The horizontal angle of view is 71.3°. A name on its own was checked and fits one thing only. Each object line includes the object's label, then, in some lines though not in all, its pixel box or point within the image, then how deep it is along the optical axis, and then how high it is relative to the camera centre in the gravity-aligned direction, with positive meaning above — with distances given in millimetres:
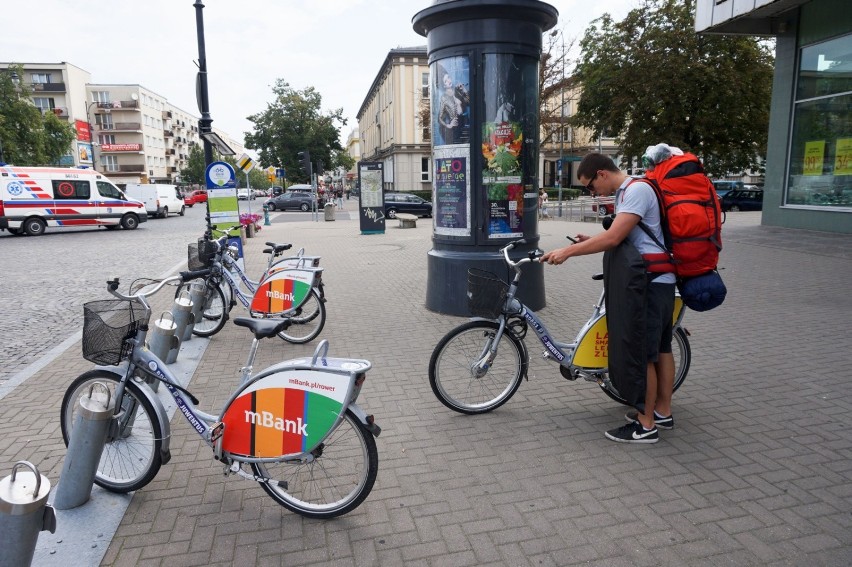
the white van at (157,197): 31016 -403
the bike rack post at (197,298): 6102 -1111
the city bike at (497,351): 4016 -1155
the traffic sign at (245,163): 17566 +727
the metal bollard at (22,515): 2098 -1142
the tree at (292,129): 53844 +5185
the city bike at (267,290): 6082 -1090
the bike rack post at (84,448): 2900 -1257
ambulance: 20609 -315
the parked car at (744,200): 31578 -1076
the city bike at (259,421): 2801 -1138
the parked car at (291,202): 40188 -1010
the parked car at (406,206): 28719 -990
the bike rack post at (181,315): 5293 -1124
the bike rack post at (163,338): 4035 -1005
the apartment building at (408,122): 52844 +5622
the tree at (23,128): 34656 +3832
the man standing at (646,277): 3416 -553
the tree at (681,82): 23203 +3844
